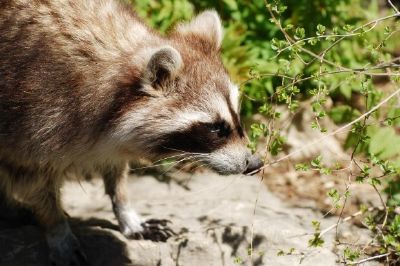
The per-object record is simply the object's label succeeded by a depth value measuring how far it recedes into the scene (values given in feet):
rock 31.45
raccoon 28.45
